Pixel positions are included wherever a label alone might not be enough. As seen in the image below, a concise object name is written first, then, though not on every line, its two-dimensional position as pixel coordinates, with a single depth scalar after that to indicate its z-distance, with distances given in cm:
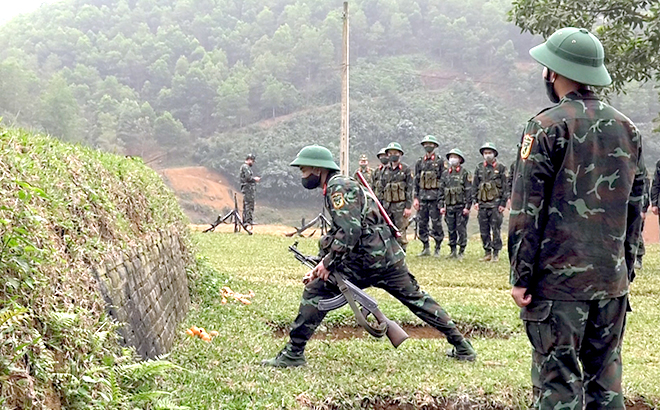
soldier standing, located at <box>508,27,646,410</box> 363
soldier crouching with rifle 563
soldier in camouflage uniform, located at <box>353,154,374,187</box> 1717
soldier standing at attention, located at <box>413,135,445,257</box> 1470
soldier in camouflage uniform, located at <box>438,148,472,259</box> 1456
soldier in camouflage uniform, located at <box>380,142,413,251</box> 1424
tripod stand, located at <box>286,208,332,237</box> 2084
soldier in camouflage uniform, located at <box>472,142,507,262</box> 1378
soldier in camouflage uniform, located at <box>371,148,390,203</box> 1458
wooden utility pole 2175
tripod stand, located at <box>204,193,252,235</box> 2129
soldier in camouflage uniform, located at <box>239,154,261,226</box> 2089
